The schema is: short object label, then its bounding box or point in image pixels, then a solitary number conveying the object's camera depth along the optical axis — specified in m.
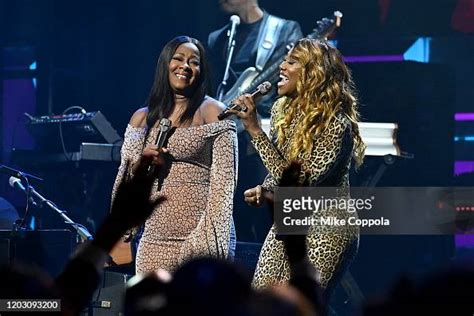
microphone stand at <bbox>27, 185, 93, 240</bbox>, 14.05
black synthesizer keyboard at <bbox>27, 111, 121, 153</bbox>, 17.25
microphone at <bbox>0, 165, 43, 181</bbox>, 14.32
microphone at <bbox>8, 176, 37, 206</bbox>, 14.48
